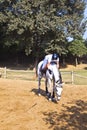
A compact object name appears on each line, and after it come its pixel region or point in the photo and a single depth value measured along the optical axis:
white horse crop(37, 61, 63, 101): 4.58
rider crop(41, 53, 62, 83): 4.79
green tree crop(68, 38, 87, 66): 21.39
